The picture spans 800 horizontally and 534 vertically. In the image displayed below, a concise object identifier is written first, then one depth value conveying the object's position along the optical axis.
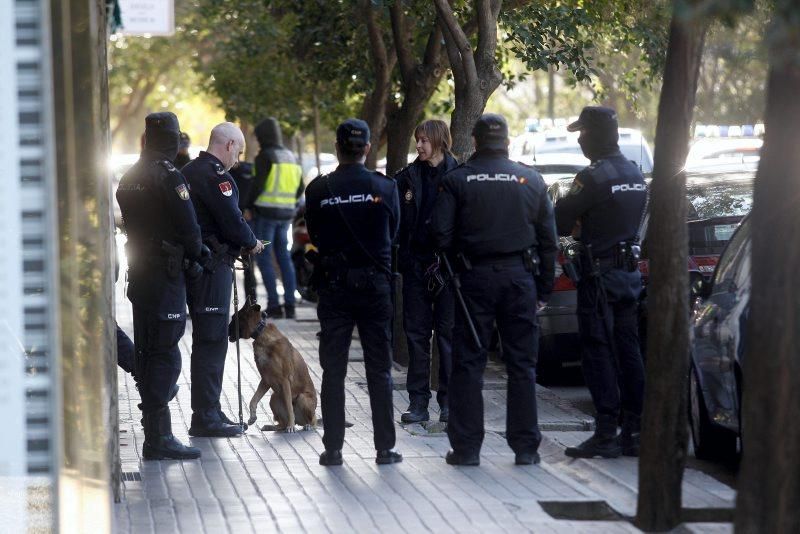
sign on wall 22.73
